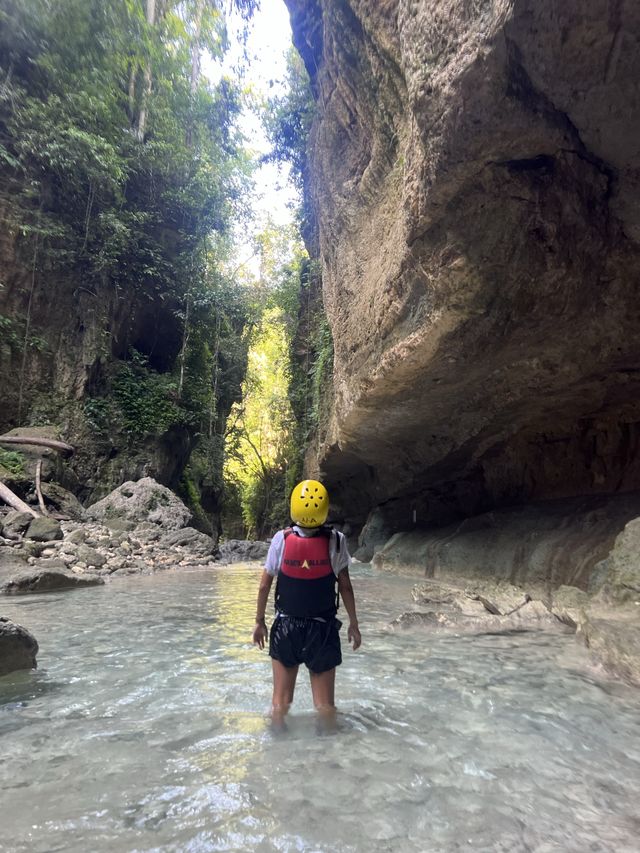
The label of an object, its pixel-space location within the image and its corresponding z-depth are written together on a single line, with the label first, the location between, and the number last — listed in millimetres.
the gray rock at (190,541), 12797
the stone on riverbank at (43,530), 9555
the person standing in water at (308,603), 2900
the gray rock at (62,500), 11938
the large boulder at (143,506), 12859
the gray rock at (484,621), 5406
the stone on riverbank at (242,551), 15789
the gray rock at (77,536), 10164
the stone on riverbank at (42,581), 6977
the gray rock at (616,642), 3594
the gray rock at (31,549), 8603
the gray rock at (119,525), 12117
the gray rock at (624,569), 4859
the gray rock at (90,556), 9469
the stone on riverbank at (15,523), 9183
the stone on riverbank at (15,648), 3568
